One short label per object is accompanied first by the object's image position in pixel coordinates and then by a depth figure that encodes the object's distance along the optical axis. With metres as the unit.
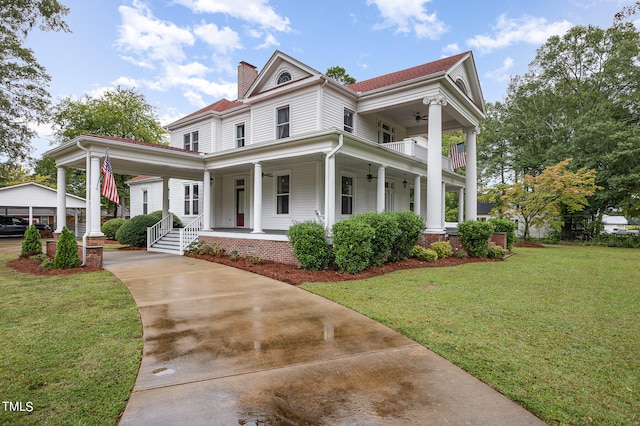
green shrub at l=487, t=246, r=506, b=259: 12.69
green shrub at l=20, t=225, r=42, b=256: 11.66
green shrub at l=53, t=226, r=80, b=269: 9.38
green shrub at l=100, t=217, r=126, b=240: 20.12
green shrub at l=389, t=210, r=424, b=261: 10.18
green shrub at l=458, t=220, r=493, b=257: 12.28
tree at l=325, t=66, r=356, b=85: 31.00
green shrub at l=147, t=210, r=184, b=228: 16.50
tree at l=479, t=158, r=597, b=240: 19.55
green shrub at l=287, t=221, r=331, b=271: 9.16
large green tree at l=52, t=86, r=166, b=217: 27.11
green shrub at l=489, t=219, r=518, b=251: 15.89
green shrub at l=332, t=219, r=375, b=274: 8.66
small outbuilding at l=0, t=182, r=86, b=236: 23.00
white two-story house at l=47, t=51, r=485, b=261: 11.16
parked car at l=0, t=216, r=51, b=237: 23.73
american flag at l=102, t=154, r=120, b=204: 9.43
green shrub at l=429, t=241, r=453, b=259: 11.77
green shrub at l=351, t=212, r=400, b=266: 9.21
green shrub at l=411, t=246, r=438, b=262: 11.02
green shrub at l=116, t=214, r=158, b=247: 15.56
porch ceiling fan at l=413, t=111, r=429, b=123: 15.29
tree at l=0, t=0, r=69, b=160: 16.08
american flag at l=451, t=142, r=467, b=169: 14.20
